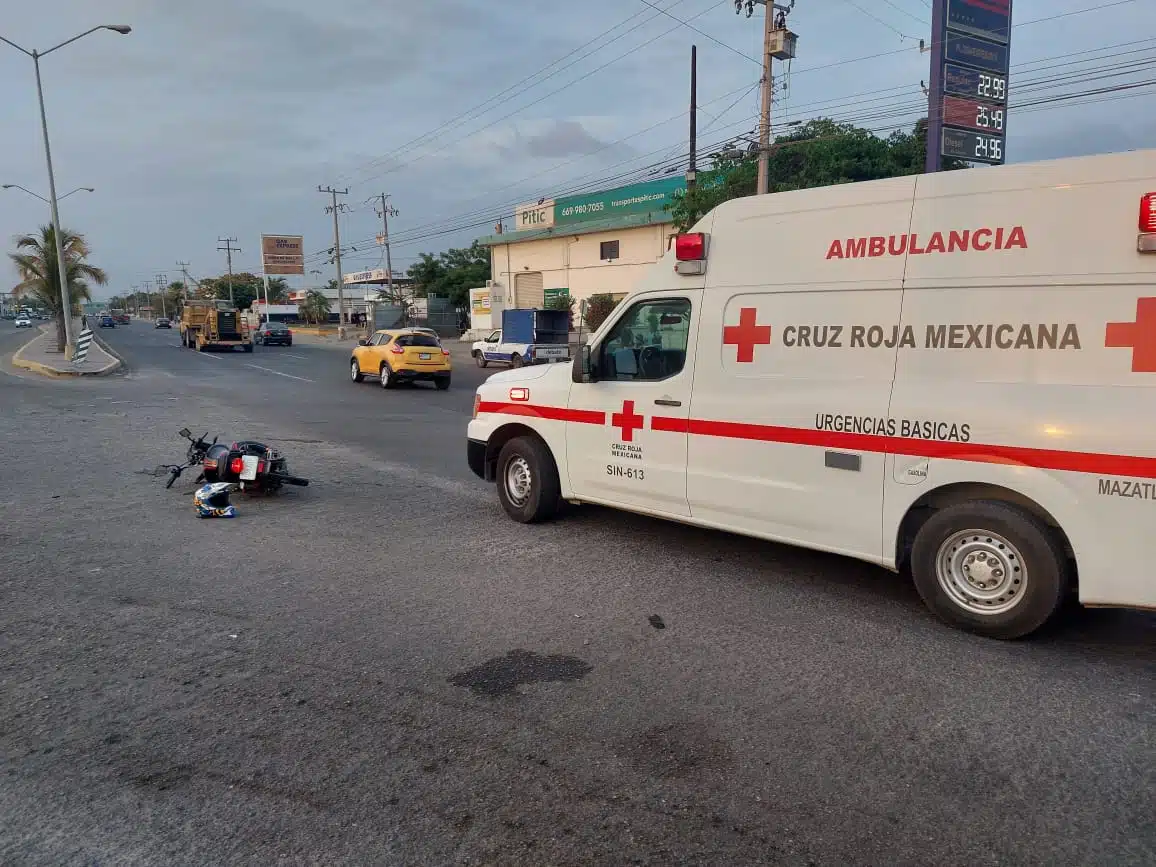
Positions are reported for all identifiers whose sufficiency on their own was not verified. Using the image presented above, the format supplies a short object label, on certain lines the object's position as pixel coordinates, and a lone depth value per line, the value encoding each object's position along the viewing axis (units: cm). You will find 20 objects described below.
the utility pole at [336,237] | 5984
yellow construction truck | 4109
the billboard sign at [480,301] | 4699
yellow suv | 2183
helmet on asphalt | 743
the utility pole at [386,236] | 6165
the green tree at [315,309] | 8912
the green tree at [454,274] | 5806
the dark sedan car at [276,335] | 4912
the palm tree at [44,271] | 3625
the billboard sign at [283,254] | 9088
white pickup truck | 2853
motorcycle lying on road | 805
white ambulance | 427
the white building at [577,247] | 3972
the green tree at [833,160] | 3297
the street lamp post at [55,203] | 2692
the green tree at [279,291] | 10844
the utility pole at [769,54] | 2116
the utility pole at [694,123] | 2462
